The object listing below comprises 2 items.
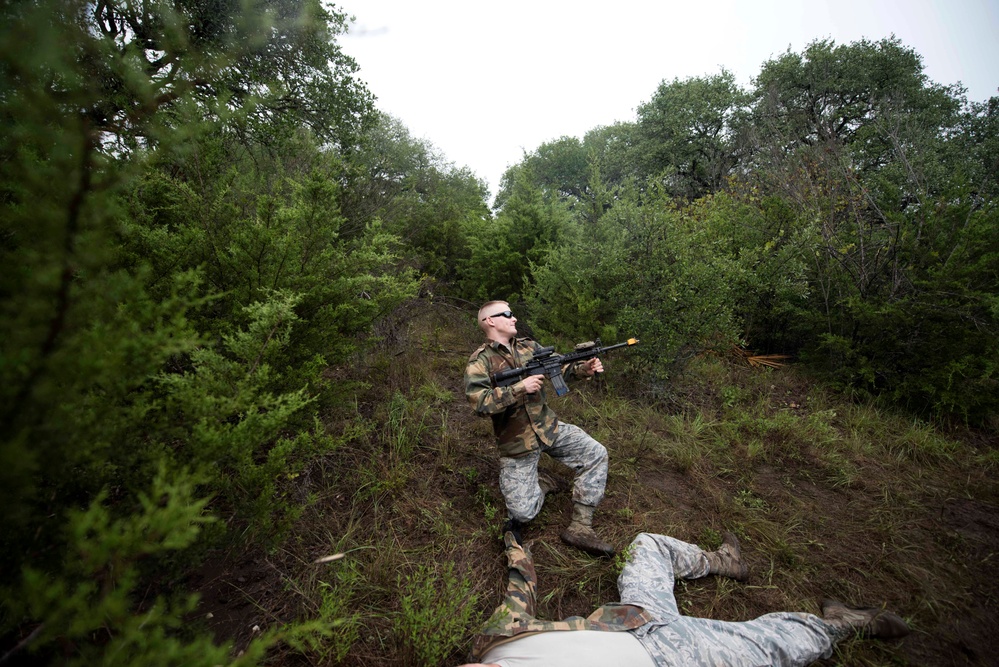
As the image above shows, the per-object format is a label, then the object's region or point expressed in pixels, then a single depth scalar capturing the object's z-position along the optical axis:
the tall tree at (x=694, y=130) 14.95
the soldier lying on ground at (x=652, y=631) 1.58
